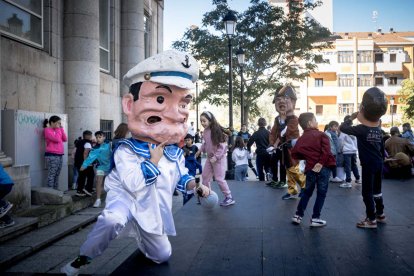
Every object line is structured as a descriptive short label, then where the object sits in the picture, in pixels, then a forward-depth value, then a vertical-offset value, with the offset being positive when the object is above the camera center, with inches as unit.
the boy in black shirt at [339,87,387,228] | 216.4 -7.7
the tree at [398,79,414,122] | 1336.1 +121.3
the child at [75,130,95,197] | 350.9 -28.5
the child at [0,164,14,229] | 225.4 -32.4
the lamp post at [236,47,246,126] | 654.5 +124.0
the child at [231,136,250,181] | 440.1 -28.6
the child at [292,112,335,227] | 223.5 -18.0
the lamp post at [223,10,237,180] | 498.6 +131.4
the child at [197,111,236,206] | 291.3 -12.4
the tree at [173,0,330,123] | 764.0 +170.5
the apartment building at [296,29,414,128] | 1720.0 +255.2
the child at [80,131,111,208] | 322.0 -19.6
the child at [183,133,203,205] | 330.6 -18.5
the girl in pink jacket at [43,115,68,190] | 334.0 -12.9
